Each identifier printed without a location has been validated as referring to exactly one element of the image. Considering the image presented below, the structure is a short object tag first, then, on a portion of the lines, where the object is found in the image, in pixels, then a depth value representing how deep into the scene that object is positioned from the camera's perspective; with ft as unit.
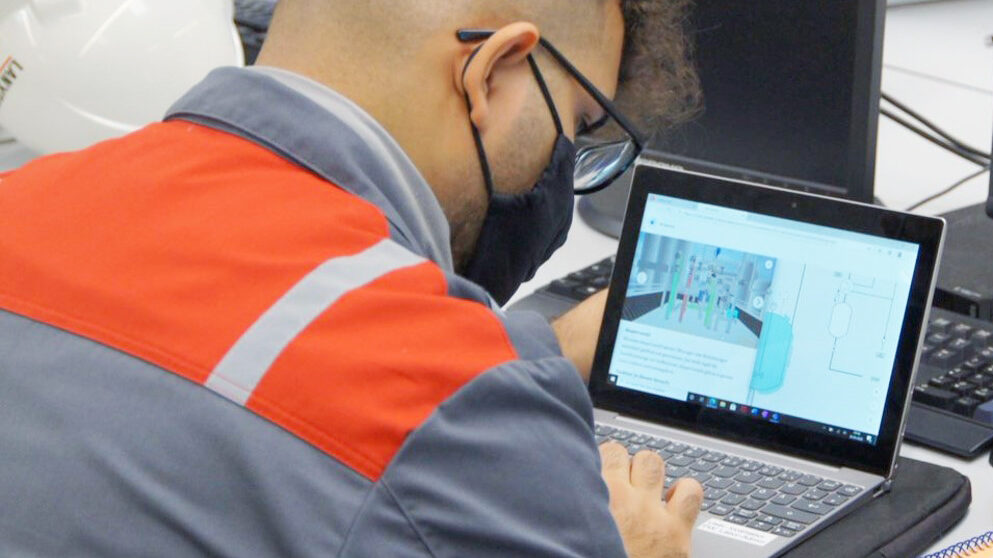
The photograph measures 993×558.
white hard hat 8.65
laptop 7.62
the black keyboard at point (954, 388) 7.85
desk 8.90
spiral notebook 7.34
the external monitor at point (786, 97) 8.58
